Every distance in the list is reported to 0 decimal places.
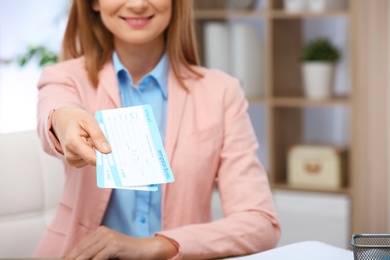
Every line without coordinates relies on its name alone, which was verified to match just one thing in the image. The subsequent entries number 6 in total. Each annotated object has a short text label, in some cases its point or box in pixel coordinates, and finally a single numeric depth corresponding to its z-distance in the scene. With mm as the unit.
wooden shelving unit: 3748
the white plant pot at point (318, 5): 3689
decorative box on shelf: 3729
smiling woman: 1732
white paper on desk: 1325
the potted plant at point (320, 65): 3740
